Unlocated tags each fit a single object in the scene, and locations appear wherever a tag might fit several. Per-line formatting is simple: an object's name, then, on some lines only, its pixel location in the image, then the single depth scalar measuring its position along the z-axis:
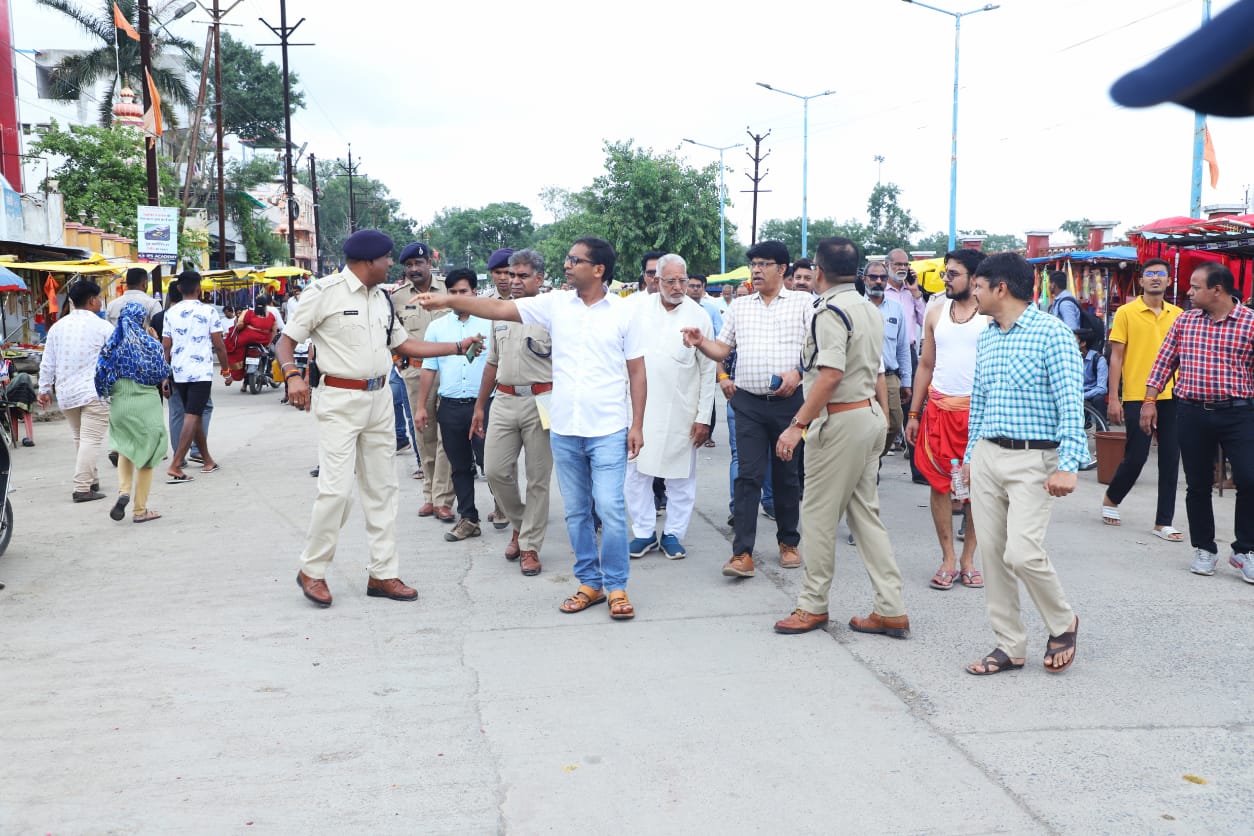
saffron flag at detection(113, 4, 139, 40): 20.12
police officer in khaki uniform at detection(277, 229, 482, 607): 5.79
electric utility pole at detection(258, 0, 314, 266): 36.53
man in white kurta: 7.06
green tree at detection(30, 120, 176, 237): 31.61
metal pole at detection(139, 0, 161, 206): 20.61
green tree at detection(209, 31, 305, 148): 62.66
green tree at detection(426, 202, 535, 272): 125.38
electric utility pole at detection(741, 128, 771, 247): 52.38
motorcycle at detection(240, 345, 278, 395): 18.72
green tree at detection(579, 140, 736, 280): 45.09
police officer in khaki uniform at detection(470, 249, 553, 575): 6.71
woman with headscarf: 8.08
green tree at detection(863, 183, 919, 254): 78.97
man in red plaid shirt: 6.29
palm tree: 39.34
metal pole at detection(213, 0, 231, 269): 31.27
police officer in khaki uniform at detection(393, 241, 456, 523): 8.16
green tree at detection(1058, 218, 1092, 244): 78.38
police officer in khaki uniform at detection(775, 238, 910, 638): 5.16
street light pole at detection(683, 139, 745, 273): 45.59
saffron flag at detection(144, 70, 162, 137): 20.78
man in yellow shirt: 7.45
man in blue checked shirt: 4.54
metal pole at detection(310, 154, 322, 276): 48.54
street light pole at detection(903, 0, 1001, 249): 28.28
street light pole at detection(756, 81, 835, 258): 40.66
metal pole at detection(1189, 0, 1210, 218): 18.19
